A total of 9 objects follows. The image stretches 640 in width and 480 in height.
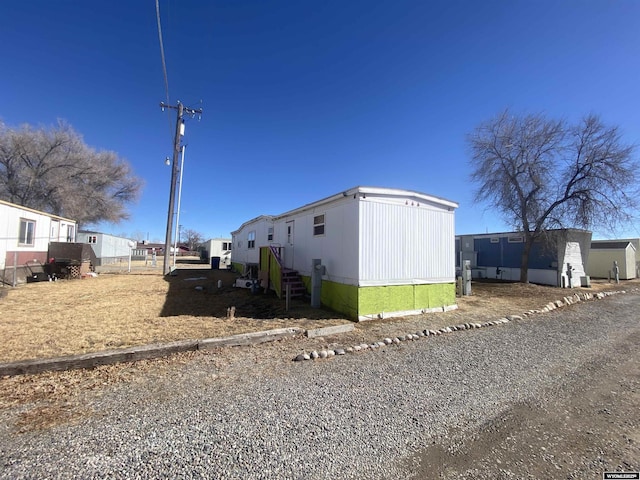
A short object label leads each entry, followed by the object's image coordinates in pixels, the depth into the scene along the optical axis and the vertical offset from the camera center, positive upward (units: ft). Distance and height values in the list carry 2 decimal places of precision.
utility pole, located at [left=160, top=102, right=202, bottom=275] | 54.13 +14.99
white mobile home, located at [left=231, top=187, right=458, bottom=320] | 22.97 +0.67
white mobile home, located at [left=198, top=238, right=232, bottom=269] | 100.78 +2.89
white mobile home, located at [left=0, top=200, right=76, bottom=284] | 37.22 +1.76
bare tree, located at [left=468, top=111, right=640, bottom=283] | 46.44 +14.32
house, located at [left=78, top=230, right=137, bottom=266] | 76.94 +2.19
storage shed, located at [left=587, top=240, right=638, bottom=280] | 65.05 +1.34
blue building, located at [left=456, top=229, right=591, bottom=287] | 50.06 +1.25
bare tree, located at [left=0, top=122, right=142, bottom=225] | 67.82 +19.27
